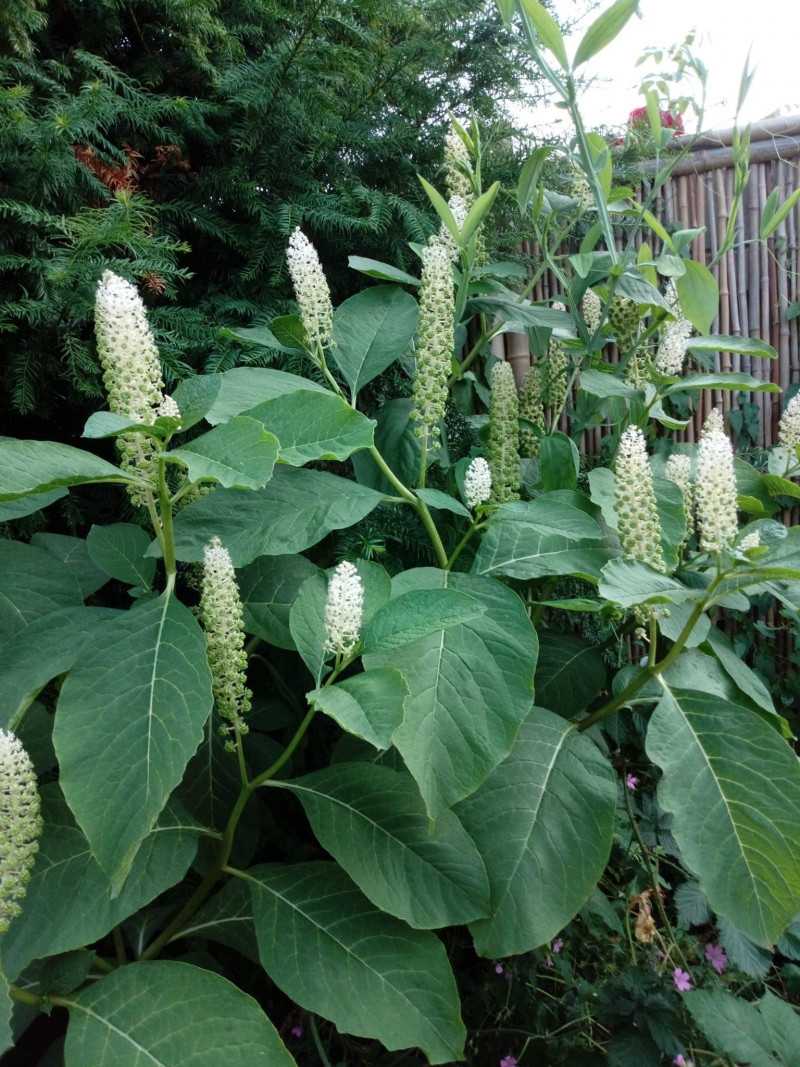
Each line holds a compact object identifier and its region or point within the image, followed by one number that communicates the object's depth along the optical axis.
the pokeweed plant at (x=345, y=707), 0.63
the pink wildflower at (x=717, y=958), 1.14
